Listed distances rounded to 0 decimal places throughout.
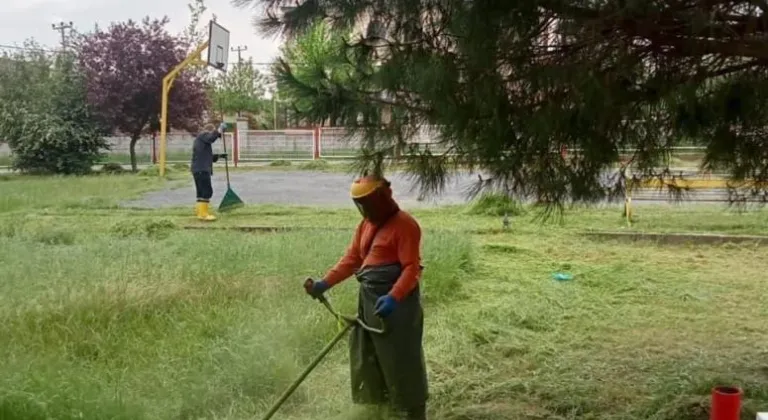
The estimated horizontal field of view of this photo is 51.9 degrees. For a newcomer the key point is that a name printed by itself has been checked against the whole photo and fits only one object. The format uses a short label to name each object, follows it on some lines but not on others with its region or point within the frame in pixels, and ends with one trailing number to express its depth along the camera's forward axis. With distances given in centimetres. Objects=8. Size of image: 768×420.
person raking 1005
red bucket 298
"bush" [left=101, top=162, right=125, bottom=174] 2011
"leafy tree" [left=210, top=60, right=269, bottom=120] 3290
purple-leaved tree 2045
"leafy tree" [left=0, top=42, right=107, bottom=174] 2005
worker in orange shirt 309
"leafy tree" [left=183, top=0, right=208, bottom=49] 2169
